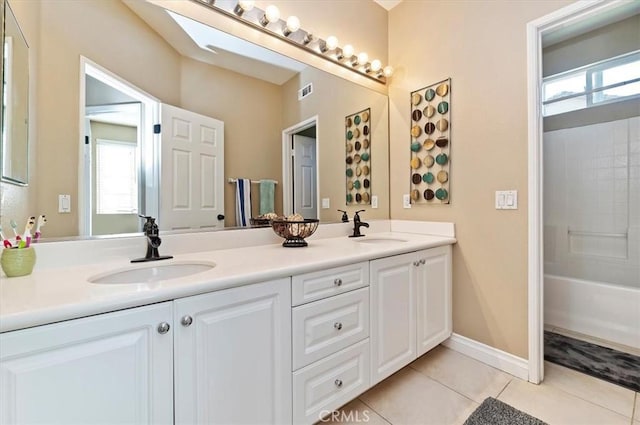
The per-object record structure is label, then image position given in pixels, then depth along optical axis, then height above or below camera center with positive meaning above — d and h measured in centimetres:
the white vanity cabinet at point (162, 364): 66 -43
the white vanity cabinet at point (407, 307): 141 -54
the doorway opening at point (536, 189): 157 +13
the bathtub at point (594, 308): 199 -74
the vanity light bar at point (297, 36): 156 +116
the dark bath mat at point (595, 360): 162 -96
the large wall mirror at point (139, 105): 108 +54
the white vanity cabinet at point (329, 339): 111 -55
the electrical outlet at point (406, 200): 222 +10
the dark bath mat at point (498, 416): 129 -97
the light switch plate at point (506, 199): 166 +8
